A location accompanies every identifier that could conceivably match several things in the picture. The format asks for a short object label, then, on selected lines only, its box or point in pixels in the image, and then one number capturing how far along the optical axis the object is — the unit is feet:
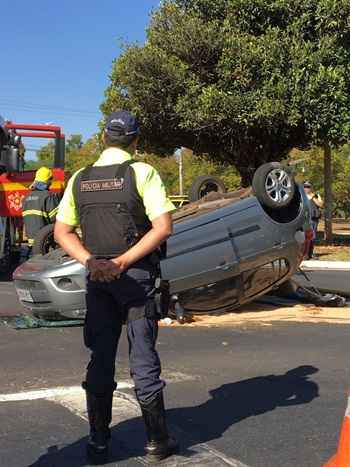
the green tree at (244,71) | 54.08
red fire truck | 35.29
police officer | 10.85
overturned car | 23.12
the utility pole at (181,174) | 144.97
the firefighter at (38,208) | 34.30
